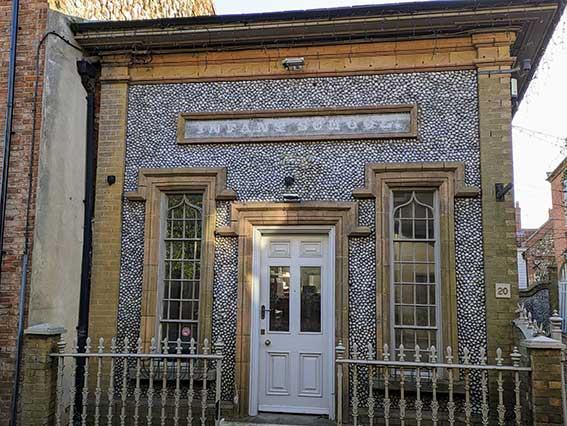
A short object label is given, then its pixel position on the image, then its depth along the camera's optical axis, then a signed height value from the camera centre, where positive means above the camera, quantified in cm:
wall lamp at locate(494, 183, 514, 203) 622 +117
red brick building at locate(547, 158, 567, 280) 2147 +317
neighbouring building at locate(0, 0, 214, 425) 618 +136
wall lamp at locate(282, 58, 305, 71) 684 +301
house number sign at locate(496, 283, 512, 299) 610 -9
